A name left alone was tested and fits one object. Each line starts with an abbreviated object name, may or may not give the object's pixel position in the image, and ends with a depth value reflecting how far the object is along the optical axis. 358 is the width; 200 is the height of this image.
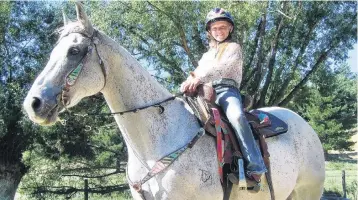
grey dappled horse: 2.75
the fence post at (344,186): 15.34
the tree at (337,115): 39.62
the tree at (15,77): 13.05
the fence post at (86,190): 14.15
